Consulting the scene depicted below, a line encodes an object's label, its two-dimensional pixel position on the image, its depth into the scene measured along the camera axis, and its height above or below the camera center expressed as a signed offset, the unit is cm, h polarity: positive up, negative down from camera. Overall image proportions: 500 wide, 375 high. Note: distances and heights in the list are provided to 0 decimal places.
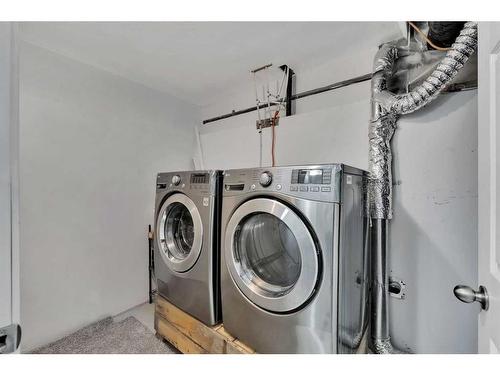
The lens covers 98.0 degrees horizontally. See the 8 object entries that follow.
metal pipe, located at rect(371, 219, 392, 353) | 134 -63
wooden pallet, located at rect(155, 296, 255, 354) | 125 -94
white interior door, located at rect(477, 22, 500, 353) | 60 +2
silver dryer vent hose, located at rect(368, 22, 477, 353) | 131 +6
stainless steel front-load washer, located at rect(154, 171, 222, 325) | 134 -39
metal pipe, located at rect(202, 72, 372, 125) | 159 +79
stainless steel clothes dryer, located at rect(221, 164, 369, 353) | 95 -38
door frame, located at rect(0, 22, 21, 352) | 47 +5
